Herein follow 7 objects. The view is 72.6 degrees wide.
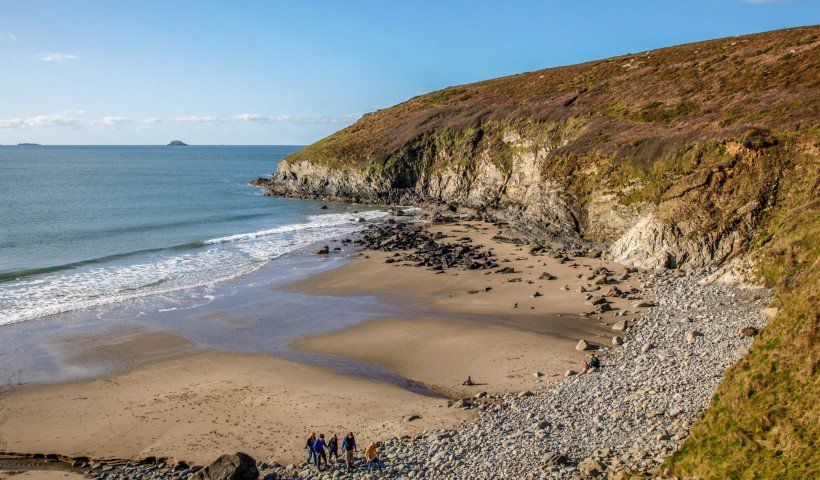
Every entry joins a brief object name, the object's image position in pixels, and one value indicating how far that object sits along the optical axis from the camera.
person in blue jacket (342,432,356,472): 18.47
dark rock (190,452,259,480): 17.56
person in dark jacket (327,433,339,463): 18.98
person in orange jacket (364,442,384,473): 18.16
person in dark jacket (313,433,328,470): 18.64
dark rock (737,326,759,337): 23.88
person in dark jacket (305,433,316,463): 18.94
